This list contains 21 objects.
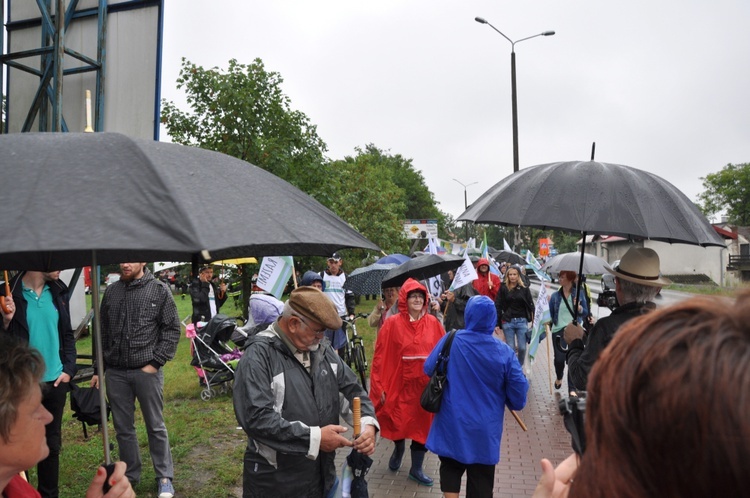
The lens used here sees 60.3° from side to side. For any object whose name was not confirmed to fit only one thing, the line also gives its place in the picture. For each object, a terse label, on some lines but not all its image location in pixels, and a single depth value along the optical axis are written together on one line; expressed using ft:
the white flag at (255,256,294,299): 24.31
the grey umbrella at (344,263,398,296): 36.29
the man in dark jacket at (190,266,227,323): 44.55
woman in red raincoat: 19.83
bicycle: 31.94
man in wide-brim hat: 11.62
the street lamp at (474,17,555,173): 67.77
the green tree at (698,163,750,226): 229.45
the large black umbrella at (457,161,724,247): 12.43
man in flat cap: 10.75
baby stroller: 30.89
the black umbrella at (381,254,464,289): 28.45
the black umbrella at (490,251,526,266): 60.70
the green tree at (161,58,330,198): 42.75
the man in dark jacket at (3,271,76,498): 15.28
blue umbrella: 39.03
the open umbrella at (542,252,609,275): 35.47
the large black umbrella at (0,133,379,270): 5.50
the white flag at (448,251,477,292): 33.04
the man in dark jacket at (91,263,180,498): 17.74
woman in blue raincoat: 15.21
